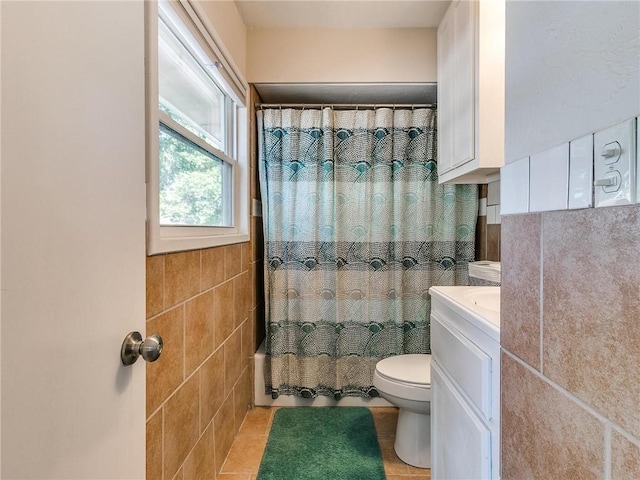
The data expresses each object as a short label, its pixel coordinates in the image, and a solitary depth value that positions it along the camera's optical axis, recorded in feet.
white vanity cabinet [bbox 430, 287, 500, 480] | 2.47
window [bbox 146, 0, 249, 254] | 3.21
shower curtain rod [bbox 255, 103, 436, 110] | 6.97
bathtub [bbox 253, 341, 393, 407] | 7.03
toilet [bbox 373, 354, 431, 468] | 5.09
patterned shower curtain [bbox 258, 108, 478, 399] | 6.93
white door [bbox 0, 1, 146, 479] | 1.28
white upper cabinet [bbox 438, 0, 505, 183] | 4.57
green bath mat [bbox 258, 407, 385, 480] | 5.14
